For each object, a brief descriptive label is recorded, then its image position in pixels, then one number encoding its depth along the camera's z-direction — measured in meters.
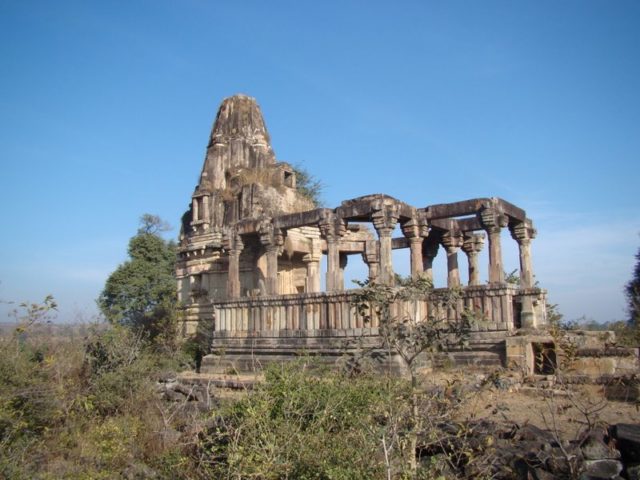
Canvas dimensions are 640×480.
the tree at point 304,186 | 31.80
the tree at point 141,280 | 25.30
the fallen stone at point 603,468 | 5.52
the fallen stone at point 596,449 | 5.73
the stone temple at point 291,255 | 12.47
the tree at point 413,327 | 6.45
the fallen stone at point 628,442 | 5.75
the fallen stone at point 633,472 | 5.45
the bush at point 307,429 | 5.02
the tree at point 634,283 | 24.25
